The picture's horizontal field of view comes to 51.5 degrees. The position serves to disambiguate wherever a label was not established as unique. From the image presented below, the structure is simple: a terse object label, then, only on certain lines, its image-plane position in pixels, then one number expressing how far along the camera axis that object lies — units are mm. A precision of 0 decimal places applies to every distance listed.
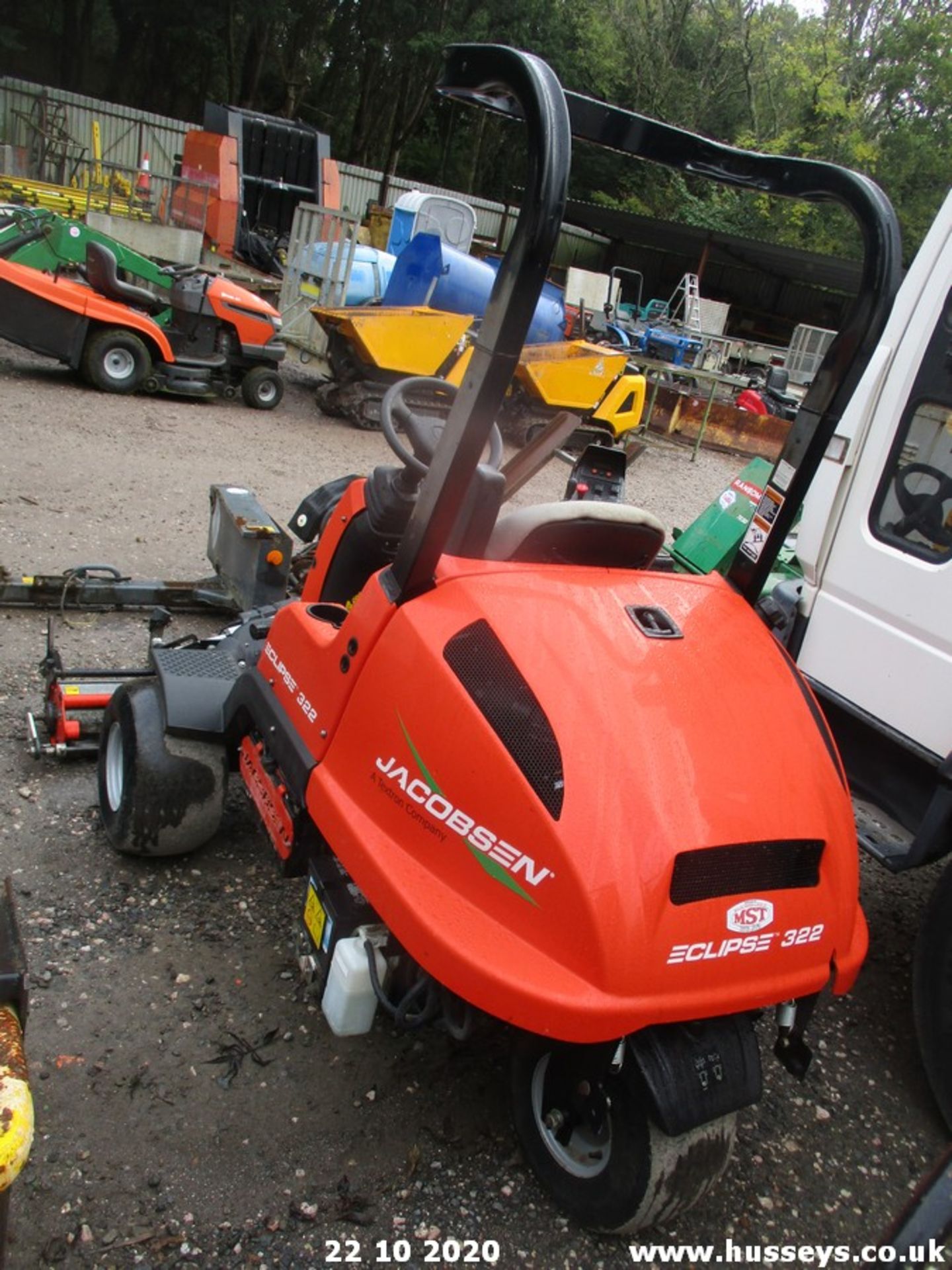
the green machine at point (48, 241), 7953
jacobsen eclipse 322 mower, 1717
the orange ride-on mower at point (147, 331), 7785
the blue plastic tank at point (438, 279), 9883
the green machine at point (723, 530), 4617
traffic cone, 14711
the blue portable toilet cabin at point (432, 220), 12648
